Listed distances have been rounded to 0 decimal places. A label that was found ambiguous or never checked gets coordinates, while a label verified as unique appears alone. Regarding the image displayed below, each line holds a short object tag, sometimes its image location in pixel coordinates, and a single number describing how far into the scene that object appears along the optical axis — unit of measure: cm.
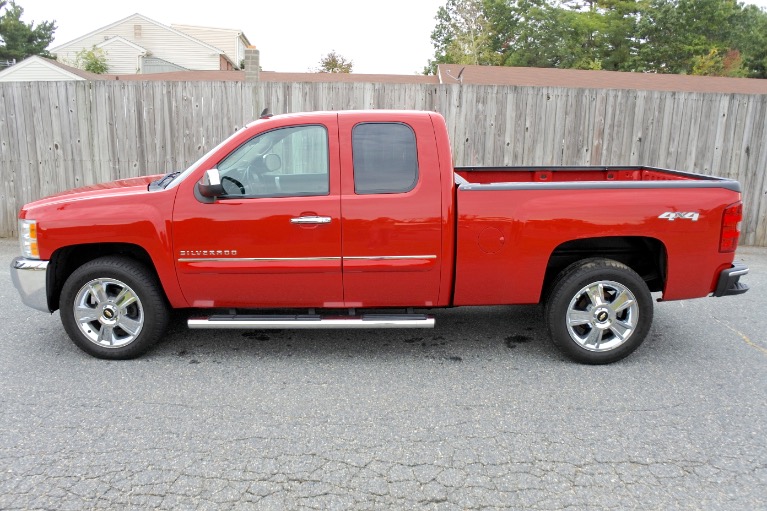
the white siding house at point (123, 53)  3648
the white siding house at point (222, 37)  4372
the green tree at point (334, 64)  4975
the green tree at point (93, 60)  3547
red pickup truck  430
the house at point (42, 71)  2738
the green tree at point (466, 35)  4212
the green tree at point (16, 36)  5008
